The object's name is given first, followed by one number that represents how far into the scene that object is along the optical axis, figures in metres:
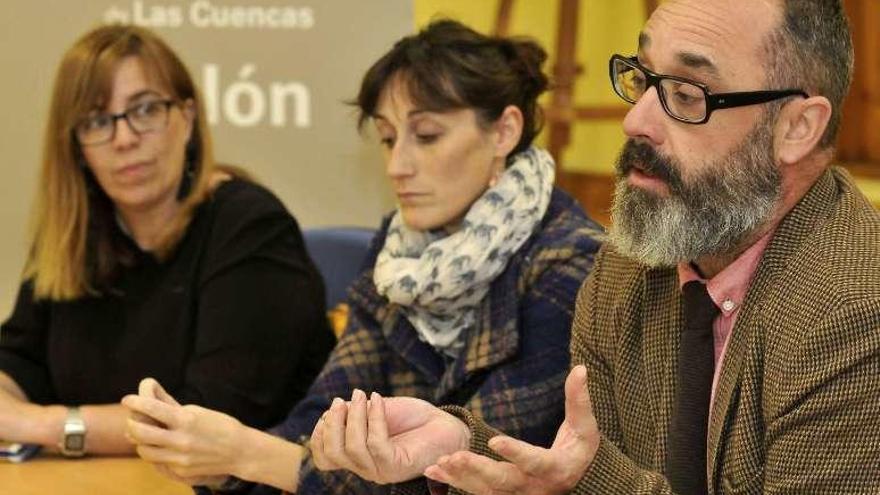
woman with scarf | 4.30
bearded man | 3.13
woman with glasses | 5.23
